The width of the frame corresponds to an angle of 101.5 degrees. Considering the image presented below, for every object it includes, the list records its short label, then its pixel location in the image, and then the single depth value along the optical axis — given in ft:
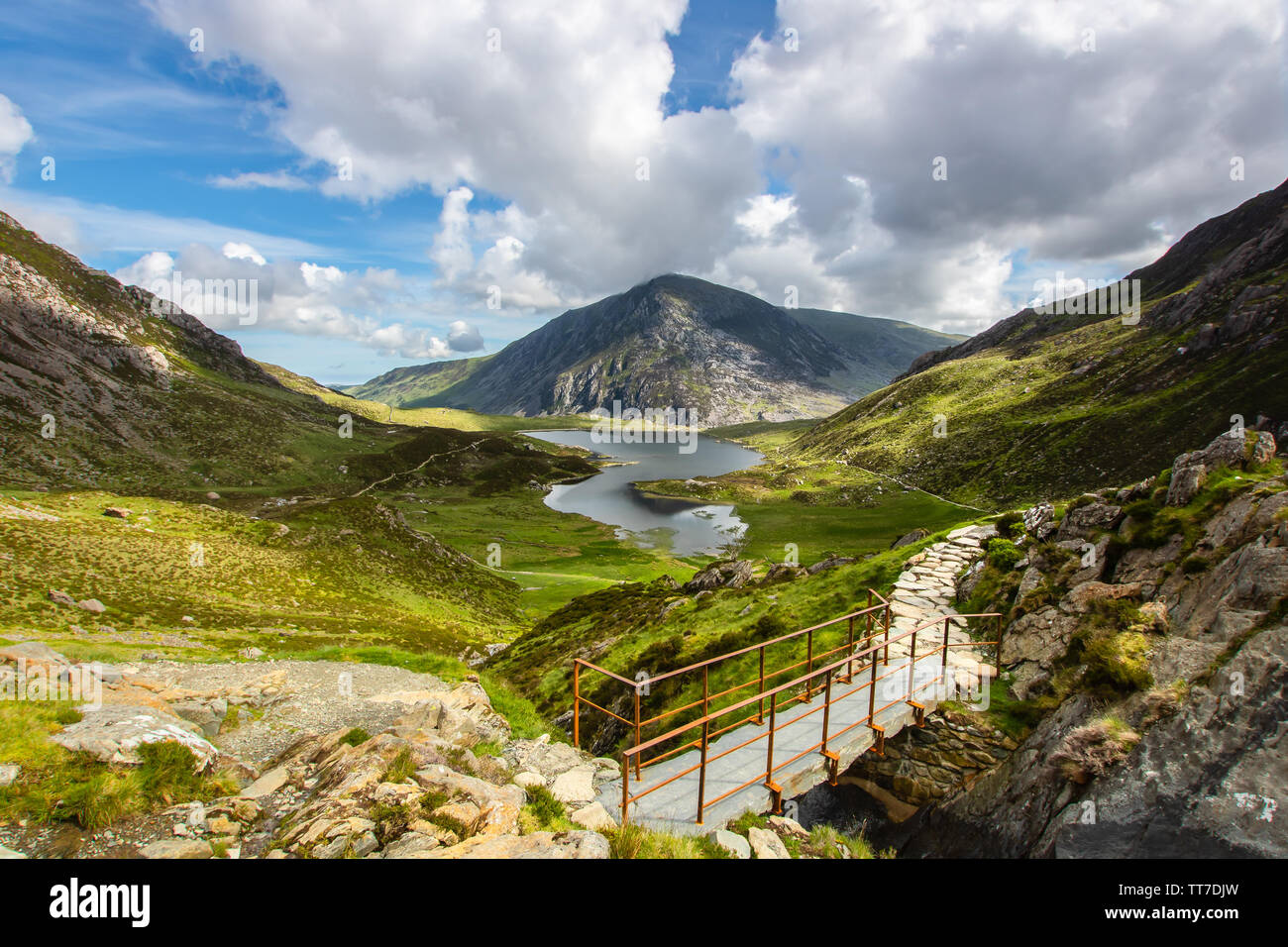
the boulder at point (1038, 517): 66.43
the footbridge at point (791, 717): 33.42
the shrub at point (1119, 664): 30.40
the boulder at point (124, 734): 28.25
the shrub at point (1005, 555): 64.23
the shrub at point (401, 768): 28.63
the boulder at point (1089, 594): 42.57
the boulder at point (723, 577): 125.29
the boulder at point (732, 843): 27.35
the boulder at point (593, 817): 29.37
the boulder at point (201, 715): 42.39
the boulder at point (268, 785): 29.99
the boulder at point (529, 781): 33.76
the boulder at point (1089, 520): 54.97
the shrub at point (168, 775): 26.91
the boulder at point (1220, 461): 49.01
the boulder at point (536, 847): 22.03
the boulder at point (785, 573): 109.50
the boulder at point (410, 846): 22.53
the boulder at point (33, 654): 51.14
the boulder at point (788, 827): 31.32
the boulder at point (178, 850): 22.20
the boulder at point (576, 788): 33.94
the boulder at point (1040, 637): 43.45
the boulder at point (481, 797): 25.45
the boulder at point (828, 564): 106.10
